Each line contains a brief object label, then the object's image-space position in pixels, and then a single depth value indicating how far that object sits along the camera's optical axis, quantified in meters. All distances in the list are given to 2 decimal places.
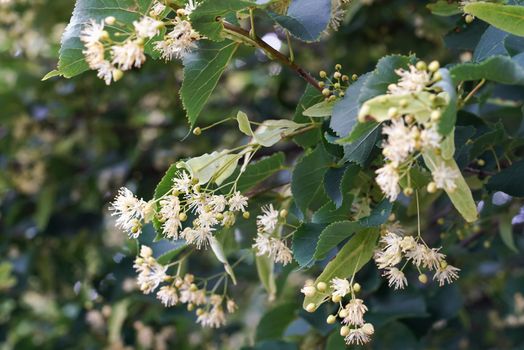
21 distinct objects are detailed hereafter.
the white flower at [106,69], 0.68
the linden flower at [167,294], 0.79
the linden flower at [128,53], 0.67
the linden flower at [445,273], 0.72
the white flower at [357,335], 0.71
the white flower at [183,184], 0.72
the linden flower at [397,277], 0.71
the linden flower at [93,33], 0.68
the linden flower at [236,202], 0.74
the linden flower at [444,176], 0.65
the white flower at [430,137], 0.63
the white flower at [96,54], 0.68
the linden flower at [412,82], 0.64
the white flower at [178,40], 0.71
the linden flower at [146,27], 0.68
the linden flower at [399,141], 0.63
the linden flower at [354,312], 0.71
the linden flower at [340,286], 0.71
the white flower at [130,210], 0.72
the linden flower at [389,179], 0.64
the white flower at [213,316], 0.84
